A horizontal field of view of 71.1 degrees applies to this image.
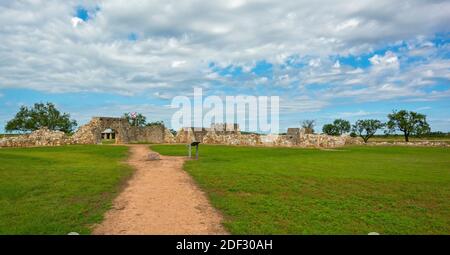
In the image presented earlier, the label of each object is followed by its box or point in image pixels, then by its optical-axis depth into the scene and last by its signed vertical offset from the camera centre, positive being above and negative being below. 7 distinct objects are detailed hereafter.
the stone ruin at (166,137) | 30.98 +0.13
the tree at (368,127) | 62.69 +2.10
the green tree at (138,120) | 60.85 +3.69
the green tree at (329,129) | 71.12 +1.86
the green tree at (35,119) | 48.91 +3.03
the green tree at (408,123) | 57.51 +2.56
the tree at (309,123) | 69.49 +3.18
